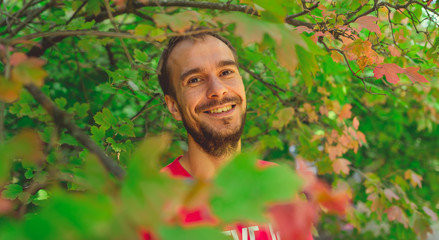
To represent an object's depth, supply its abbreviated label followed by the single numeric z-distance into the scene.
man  1.46
